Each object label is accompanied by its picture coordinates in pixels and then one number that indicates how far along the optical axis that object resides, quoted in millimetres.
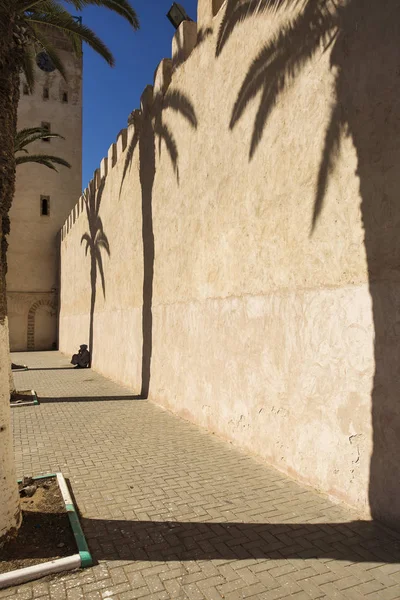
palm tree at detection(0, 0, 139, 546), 3387
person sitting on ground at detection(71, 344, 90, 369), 16469
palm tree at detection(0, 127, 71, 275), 12845
